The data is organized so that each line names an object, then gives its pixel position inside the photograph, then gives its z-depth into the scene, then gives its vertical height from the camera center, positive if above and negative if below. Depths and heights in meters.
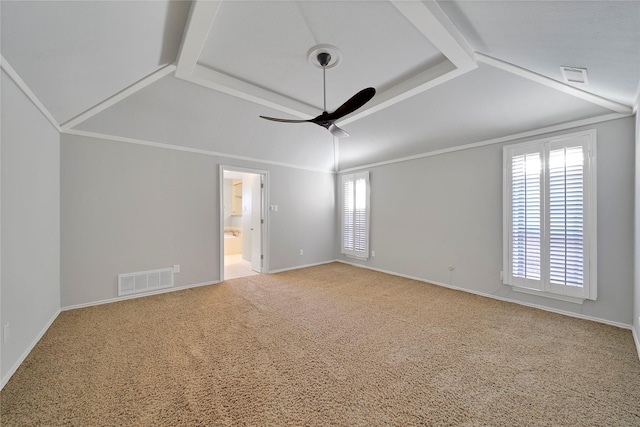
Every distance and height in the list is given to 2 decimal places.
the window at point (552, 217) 3.02 -0.08
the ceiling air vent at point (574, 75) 2.24 +1.25
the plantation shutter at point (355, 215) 5.77 -0.10
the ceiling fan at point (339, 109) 2.10 +0.94
